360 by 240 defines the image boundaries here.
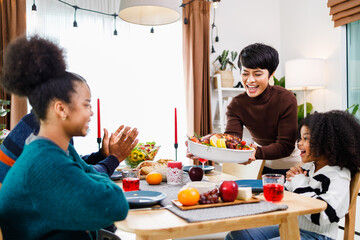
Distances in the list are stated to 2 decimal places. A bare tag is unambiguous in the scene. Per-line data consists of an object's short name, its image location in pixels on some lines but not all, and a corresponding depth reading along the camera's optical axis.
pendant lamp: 2.24
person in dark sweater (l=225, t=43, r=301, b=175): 1.89
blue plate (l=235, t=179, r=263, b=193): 1.32
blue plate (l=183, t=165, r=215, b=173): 1.90
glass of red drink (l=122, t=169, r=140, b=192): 1.35
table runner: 0.96
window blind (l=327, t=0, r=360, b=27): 3.22
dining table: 0.89
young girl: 1.26
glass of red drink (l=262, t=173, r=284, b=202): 1.15
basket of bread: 1.61
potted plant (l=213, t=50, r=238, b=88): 3.84
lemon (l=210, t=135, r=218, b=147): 1.45
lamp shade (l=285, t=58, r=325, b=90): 3.46
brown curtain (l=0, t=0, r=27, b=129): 3.18
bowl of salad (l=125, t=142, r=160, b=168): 1.95
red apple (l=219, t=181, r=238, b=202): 1.10
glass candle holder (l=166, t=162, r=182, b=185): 1.50
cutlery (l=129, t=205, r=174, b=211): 1.07
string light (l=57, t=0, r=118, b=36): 3.28
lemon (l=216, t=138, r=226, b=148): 1.45
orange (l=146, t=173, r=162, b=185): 1.51
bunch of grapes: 1.09
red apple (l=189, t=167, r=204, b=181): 1.52
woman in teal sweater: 0.78
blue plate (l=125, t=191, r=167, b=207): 1.09
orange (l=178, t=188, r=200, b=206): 1.05
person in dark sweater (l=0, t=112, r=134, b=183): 1.21
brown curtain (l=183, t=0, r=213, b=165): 3.82
